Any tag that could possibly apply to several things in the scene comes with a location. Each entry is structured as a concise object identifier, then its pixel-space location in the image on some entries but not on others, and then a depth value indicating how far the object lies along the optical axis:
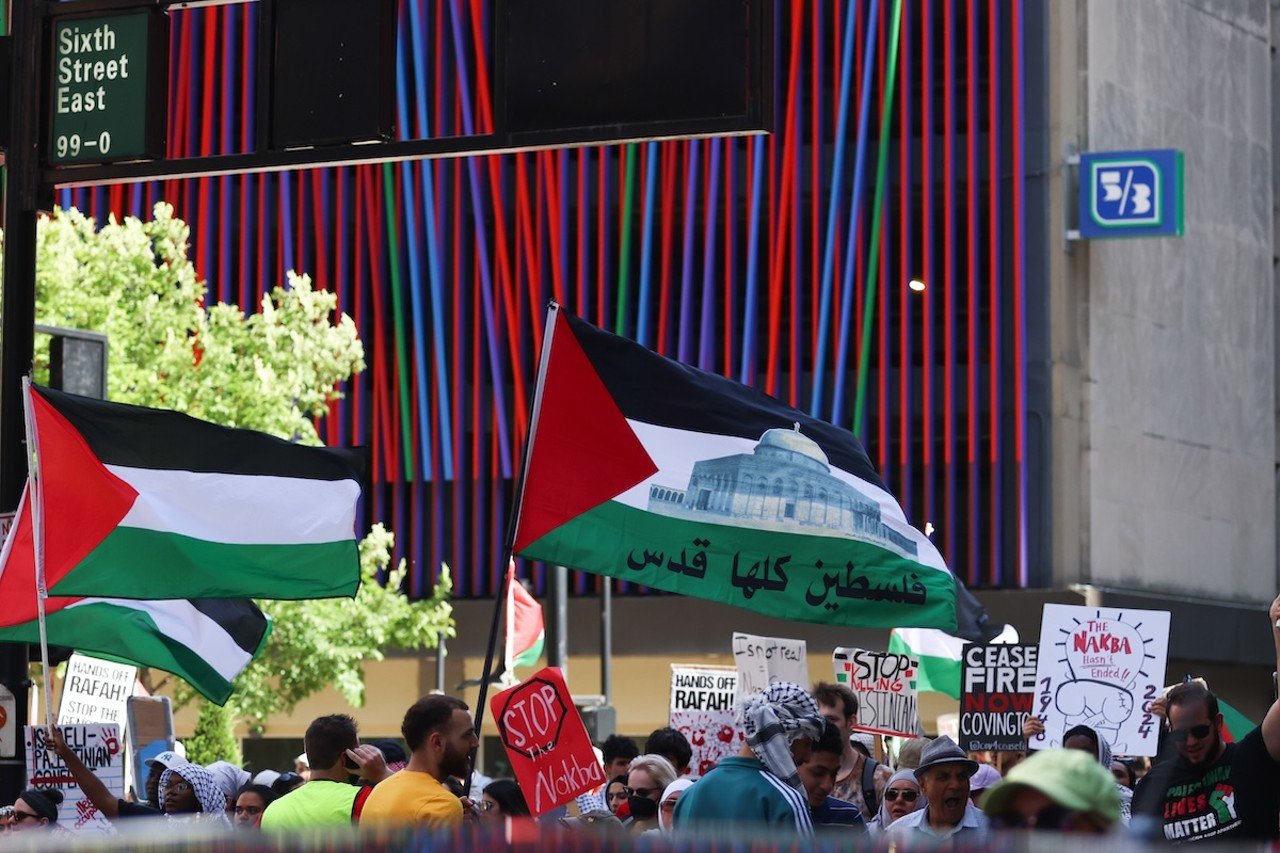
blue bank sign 36.56
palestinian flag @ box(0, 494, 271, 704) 11.40
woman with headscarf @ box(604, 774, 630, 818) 12.20
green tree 29.28
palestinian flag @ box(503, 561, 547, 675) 25.69
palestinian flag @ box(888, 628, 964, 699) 20.03
